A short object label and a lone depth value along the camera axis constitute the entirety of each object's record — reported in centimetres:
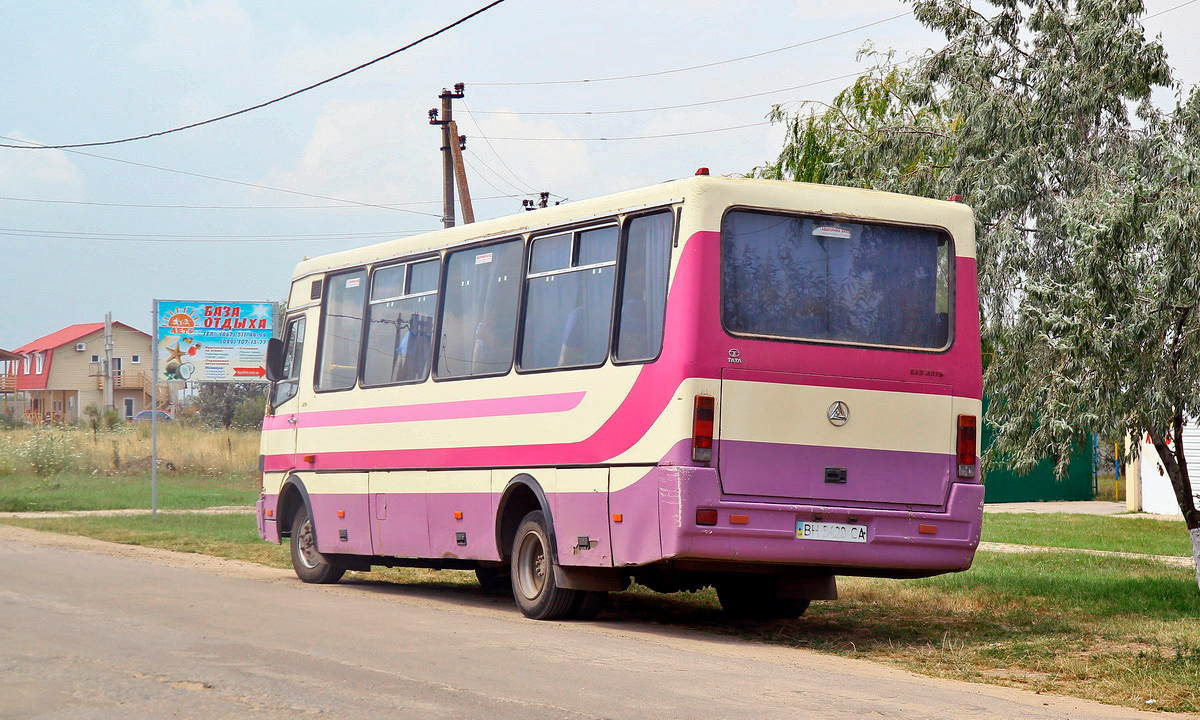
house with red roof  9112
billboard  3303
